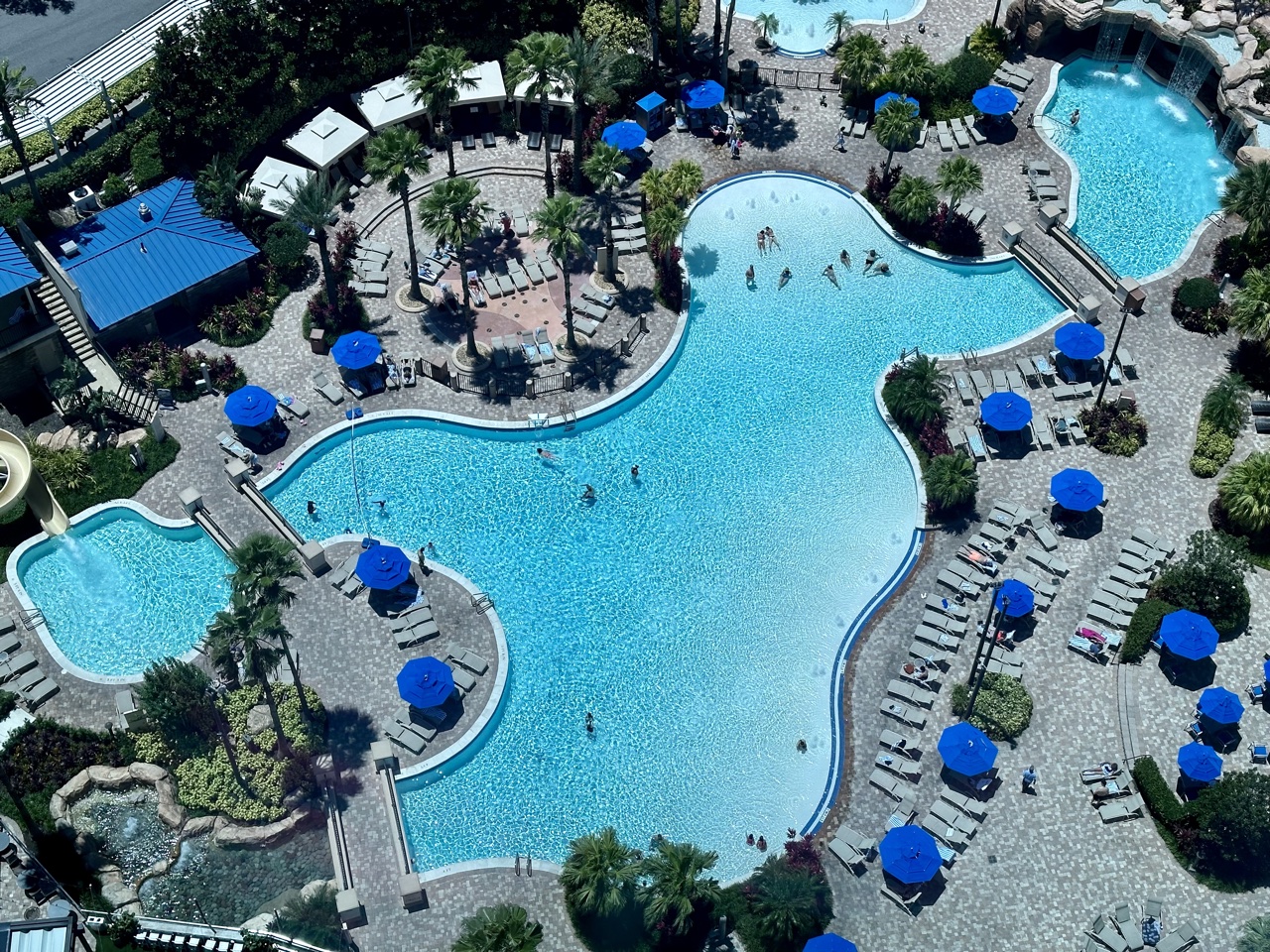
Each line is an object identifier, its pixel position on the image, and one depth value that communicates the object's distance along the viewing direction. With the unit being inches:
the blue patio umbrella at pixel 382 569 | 2358.5
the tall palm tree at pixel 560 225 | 2568.9
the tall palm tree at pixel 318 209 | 2593.5
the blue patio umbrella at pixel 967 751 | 2150.6
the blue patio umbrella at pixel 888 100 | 2952.8
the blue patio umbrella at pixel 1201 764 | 2145.7
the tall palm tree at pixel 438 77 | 2736.2
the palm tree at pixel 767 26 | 3243.1
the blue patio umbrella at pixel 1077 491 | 2434.8
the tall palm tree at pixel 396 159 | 2615.7
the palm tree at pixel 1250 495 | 2402.8
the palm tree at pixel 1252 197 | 2726.4
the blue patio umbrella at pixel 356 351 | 2632.9
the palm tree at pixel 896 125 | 2878.9
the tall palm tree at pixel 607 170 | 2760.8
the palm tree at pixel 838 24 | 3235.7
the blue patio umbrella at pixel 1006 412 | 2544.3
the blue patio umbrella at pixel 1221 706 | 2207.2
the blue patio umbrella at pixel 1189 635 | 2262.6
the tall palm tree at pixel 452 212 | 2561.5
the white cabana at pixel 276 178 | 2842.0
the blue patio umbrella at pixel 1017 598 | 2317.9
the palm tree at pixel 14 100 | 2554.1
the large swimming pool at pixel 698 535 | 2202.3
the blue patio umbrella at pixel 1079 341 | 2642.7
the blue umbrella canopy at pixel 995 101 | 3024.1
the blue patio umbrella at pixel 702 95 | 3051.2
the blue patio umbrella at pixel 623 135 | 2974.9
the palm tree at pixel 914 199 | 2851.9
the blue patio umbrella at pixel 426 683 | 2215.8
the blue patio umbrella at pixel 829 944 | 1963.6
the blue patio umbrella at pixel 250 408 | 2554.1
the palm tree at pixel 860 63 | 3068.4
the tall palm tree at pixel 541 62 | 2751.0
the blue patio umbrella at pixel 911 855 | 2055.9
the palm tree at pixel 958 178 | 2805.1
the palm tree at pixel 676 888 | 1982.0
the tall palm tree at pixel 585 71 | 2770.7
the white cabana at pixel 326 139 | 2930.6
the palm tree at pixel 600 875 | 1980.8
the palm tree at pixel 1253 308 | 2591.0
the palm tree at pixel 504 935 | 1845.5
